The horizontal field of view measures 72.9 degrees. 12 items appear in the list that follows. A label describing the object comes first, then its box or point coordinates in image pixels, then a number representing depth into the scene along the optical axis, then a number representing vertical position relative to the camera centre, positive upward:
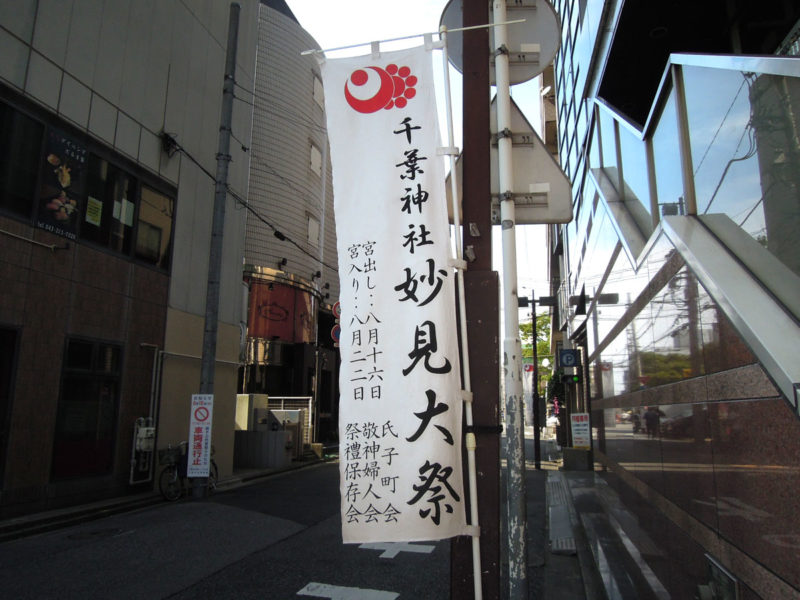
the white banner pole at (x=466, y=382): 2.68 +0.12
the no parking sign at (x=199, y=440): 11.54 -0.73
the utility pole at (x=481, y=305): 2.77 +0.53
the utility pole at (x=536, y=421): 18.40 -0.56
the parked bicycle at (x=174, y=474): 11.49 -1.46
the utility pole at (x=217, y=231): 12.20 +4.05
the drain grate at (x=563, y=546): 7.36 -1.92
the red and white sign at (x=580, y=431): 15.45 -0.72
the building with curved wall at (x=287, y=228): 25.16 +8.78
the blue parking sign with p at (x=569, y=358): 17.45 +1.51
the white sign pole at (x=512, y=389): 2.79 +0.09
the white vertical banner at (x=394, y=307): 2.75 +0.52
